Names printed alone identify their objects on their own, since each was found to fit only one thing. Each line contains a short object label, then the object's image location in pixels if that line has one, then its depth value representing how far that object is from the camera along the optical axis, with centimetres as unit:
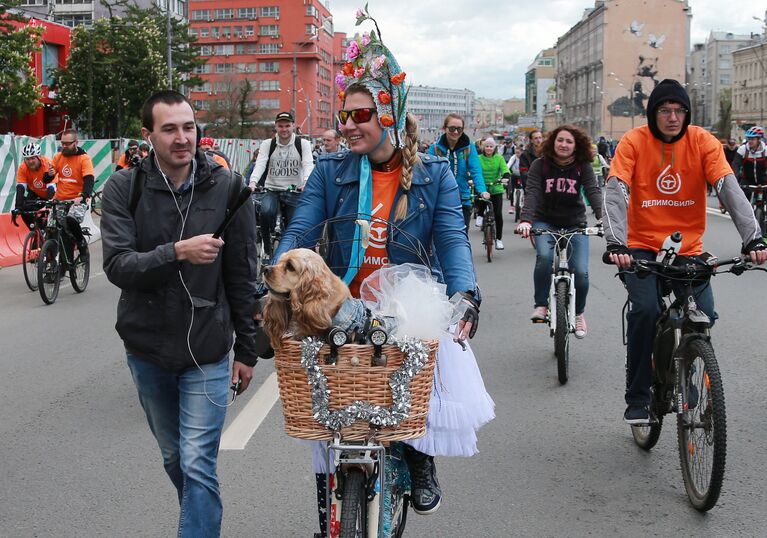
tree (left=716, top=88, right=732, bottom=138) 11920
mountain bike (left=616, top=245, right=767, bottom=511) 465
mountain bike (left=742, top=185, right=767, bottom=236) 1831
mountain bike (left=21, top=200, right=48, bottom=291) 1280
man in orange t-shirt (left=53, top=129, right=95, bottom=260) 1276
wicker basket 305
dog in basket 301
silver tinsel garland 305
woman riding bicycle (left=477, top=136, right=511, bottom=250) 1642
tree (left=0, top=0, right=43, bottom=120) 3859
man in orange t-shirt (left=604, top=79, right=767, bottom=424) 543
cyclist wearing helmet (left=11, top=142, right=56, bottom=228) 1284
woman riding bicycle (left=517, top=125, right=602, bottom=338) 858
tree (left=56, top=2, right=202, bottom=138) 5019
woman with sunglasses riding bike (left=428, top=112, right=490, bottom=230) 1241
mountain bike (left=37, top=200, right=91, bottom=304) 1189
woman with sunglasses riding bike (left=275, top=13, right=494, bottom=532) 357
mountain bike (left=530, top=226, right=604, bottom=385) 751
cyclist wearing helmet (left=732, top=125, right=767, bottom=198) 1961
